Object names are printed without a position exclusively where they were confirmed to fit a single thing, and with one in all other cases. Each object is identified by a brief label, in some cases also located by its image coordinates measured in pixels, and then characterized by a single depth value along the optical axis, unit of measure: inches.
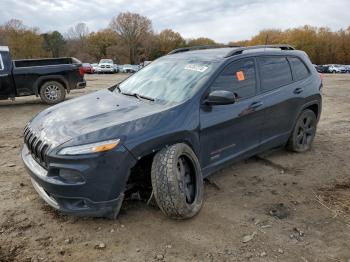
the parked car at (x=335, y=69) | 2202.3
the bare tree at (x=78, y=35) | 3584.4
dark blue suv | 131.0
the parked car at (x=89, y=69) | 1505.7
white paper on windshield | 174.0
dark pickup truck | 423.2
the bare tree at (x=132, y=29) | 2979.8
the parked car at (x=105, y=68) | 1700.3
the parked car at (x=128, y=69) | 1865.2
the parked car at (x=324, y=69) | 2224.4
